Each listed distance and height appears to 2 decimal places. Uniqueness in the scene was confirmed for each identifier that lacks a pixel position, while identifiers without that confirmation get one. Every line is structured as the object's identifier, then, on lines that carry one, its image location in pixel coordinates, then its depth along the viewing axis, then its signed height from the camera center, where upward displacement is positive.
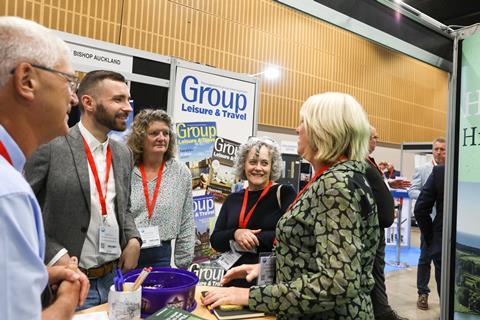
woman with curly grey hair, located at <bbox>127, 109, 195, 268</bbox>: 2.23 -0.19
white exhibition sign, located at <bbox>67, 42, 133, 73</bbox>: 2.56 +0.74
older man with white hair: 0.59 +0.04
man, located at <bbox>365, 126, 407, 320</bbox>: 2.10 -0.28
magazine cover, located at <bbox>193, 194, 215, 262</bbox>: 3.30 -0.54
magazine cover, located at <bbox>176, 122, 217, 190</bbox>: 3.20 +0.16
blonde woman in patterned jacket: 1.14 -0.21
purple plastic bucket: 1.18 -0.44
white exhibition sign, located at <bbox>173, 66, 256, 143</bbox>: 3.11 +0.59
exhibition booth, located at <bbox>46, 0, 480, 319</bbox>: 2.45 +0.42
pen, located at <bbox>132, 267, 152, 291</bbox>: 1.12 -0.37
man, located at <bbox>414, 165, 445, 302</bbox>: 3.58 -0.38
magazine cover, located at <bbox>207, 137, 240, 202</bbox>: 3.36 -0.03
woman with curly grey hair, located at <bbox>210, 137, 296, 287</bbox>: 2.05 -0.24
